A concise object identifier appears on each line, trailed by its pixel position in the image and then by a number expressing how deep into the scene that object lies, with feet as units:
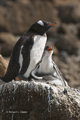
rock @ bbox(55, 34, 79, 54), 123.13
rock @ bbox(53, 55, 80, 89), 88.37
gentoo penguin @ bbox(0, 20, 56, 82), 42.04
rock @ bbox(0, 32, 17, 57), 108.58
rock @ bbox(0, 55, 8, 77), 48.06
